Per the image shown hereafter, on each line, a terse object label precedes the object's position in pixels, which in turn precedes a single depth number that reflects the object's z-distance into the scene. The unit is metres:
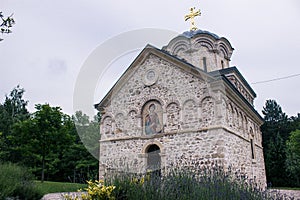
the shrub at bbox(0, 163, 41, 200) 7.36
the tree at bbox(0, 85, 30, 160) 22.58
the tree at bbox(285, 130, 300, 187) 20.77
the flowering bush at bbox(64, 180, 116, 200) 4.62
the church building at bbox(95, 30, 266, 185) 10.42
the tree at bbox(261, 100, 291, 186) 25.31
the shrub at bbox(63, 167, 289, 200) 4.32
